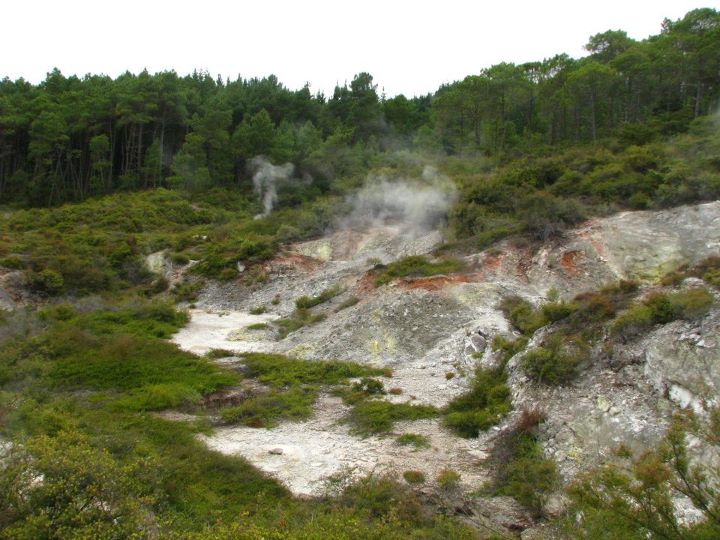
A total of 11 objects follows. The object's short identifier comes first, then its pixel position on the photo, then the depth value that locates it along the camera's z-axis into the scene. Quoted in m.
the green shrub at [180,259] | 35.78
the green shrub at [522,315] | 17.55
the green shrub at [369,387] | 16.16
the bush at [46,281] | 29.06
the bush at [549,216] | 26.20
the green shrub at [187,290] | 31.64
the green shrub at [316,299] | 26.89
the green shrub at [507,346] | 16.36
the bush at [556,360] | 13.40
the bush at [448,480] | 10.72
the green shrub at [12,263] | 29.72
